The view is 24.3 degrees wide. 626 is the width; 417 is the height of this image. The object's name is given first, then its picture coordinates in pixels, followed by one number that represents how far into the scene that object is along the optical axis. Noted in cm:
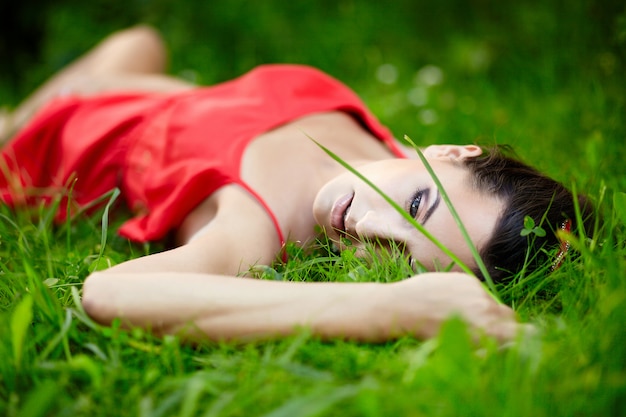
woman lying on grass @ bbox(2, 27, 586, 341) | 120
